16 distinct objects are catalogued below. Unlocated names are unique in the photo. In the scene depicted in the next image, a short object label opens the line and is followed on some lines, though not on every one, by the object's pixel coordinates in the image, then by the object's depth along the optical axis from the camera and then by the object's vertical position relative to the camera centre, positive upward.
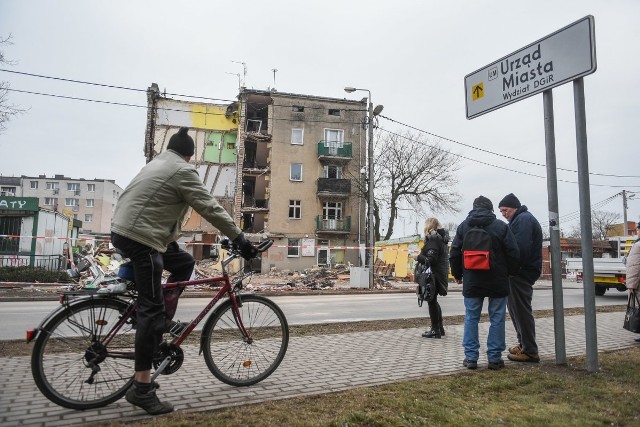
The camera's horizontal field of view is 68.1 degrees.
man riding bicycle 3.48 +0.22
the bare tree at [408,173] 42.18 +7.84
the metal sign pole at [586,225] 4.88 +0.40
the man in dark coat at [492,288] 5.11 -0.28
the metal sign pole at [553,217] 5.27 +0.52
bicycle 3.48 -0.70
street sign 4.88 +2.21
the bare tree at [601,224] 71.09 +6.01
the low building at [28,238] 20.69 +0.89
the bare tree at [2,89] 18.03 +6.52
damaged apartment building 44.44 +9.31
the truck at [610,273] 16.16 -0.33
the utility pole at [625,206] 46.72 +5.74
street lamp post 23.04 +4.35
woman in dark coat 7.21 +0.03
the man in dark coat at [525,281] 5.52 -0.23
